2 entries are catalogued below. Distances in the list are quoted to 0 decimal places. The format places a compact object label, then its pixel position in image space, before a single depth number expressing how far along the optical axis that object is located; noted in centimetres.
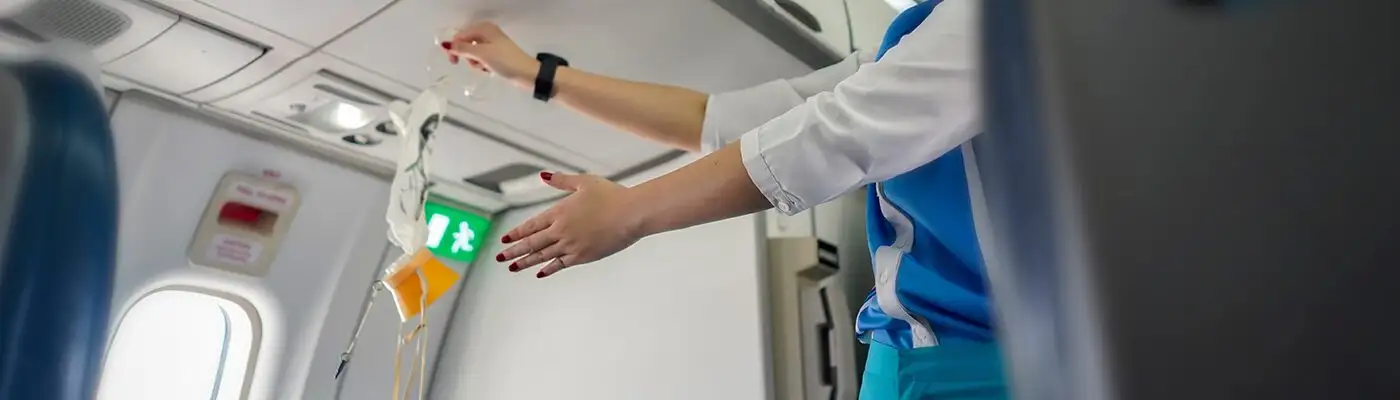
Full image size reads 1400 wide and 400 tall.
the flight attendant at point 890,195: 78
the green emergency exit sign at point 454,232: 248
